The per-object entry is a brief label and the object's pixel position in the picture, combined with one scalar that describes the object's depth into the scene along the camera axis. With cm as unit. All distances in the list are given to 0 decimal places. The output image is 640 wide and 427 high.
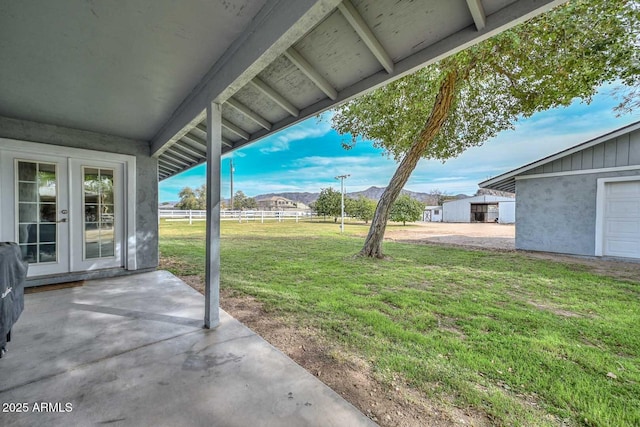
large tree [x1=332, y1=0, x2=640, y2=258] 389
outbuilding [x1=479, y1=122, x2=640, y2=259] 583
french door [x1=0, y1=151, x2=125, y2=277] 345
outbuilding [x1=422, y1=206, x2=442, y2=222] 3099
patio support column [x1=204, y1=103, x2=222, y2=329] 236
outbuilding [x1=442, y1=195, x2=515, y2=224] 2498
